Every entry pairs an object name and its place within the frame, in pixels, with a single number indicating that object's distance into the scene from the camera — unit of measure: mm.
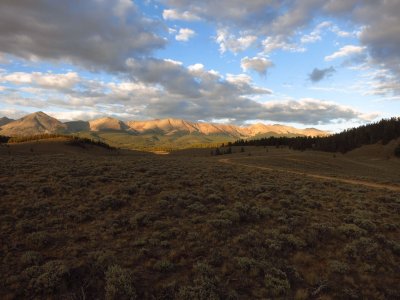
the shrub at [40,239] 12055
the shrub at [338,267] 11695
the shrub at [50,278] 9141
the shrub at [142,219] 14875
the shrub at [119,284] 9008
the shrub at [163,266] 10715
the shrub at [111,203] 17266
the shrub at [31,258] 10520
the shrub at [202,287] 9125
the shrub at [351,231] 15570
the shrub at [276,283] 9828
